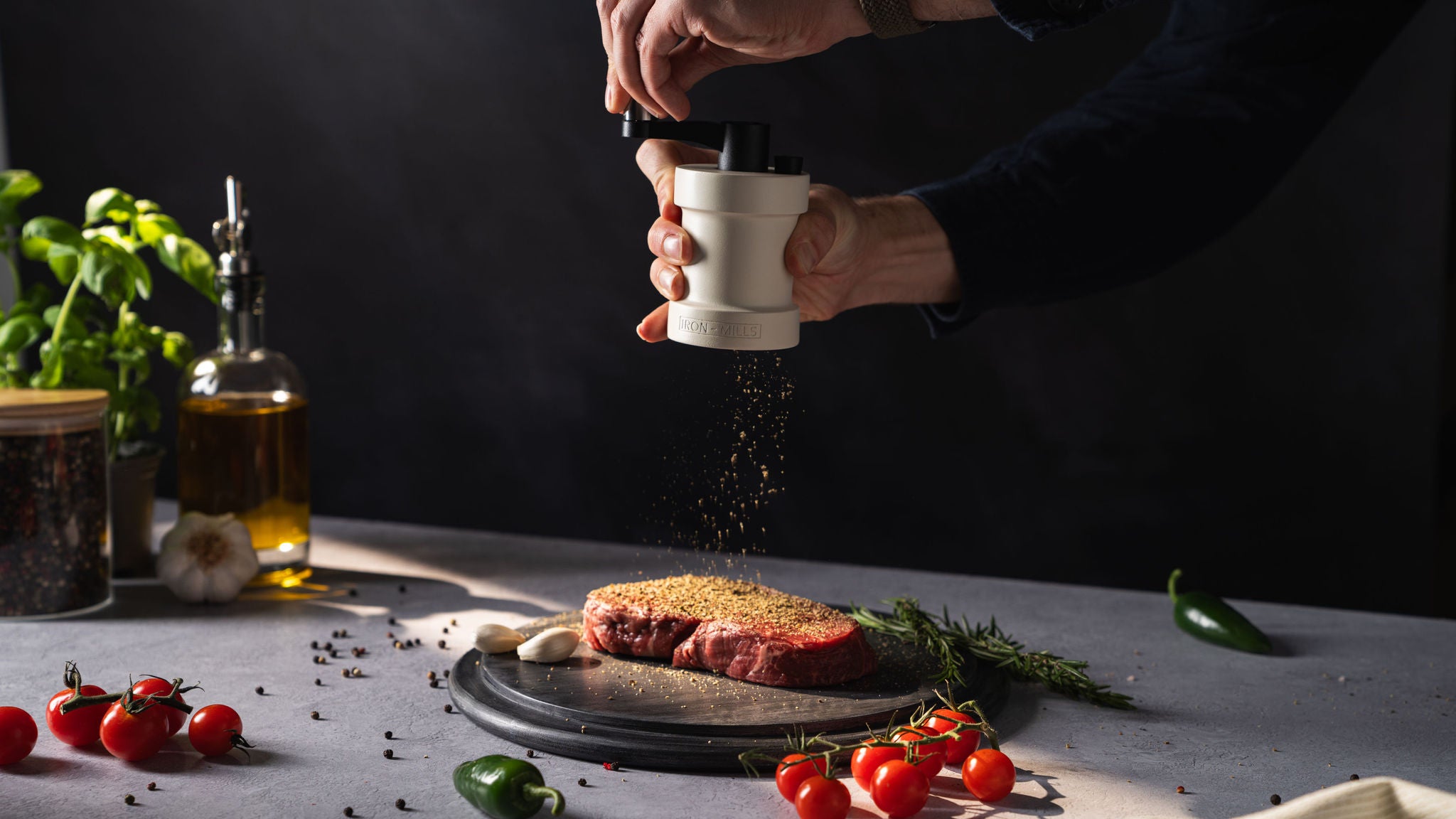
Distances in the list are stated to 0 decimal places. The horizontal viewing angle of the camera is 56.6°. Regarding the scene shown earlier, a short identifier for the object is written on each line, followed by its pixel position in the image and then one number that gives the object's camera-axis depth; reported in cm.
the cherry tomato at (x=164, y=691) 129
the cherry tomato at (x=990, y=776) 118
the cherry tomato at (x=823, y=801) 113
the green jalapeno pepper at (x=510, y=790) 113
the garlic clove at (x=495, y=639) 147
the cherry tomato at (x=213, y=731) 127
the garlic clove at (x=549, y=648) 146
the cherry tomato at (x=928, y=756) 120
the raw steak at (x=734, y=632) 139
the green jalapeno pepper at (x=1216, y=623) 167
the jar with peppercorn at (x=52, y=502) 165
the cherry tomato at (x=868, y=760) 119
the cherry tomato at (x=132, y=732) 125
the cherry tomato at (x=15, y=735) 124
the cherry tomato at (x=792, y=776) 118
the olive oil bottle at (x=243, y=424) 185
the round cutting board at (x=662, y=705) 127
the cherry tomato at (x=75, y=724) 129
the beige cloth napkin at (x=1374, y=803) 100
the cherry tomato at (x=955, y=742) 125
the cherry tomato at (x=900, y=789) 114
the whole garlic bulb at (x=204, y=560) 180
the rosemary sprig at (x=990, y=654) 146
